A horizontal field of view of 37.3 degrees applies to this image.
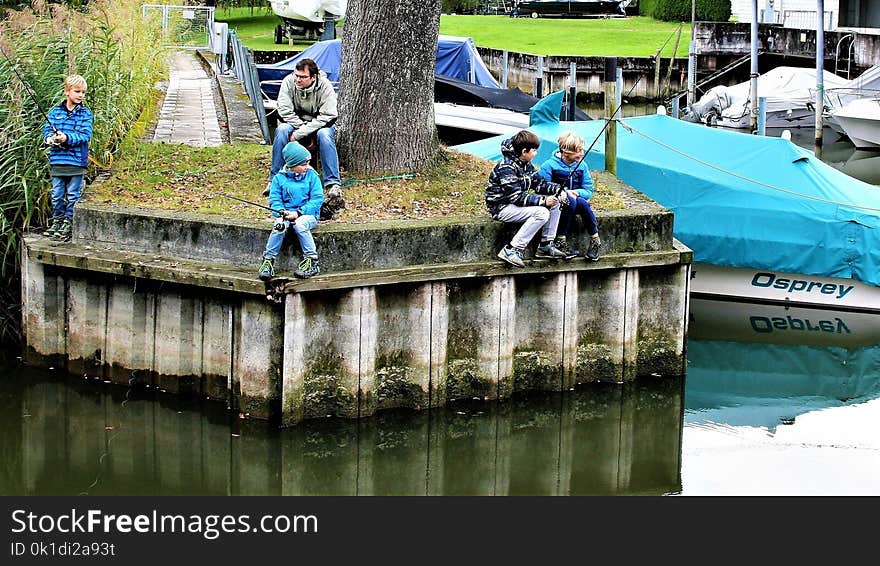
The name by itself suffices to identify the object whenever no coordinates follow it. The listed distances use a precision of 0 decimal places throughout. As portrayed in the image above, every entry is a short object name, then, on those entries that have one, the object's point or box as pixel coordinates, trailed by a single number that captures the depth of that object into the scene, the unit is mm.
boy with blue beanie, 12266
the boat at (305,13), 50125
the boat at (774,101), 35875
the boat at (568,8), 66125
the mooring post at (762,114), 26114
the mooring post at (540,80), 36250
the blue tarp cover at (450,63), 32844
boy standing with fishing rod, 13828
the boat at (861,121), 33094
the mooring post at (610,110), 16719
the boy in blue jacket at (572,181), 13453
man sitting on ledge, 13648
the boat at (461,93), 26641
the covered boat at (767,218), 17422
